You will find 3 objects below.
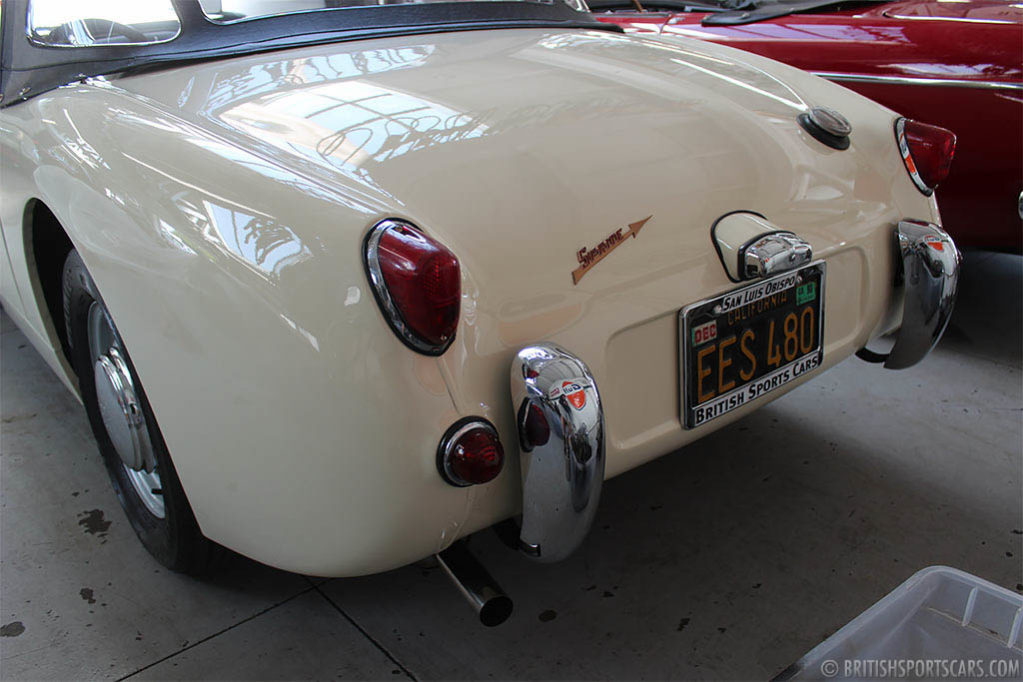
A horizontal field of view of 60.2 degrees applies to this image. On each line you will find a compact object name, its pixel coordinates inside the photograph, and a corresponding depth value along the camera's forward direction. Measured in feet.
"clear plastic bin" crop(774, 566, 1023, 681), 4.59
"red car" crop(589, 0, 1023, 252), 8.94
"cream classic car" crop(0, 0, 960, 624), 4.10
